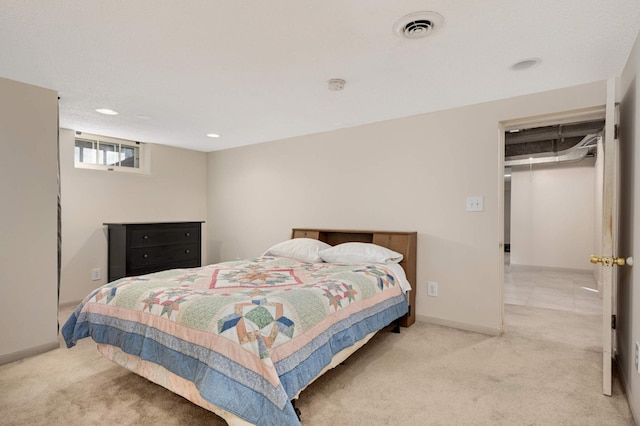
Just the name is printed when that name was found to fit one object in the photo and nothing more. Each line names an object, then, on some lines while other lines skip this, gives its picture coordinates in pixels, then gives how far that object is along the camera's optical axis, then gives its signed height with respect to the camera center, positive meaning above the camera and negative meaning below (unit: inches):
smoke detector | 97.3 +38.4
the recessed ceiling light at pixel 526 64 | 84.9 +39.1
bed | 57.4 -25.1
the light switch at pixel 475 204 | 118.9 +3.0
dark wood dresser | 150.0 -17.8
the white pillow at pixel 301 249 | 131.3 -15.7
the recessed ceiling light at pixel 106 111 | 124.0 +37.8
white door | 74.7 -5.3
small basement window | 160.7 +29.4
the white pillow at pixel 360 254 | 120.5 -15.8
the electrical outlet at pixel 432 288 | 128.6 -29.8
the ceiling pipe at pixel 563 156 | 194.7 +38.8
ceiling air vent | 65.6 +38.8
